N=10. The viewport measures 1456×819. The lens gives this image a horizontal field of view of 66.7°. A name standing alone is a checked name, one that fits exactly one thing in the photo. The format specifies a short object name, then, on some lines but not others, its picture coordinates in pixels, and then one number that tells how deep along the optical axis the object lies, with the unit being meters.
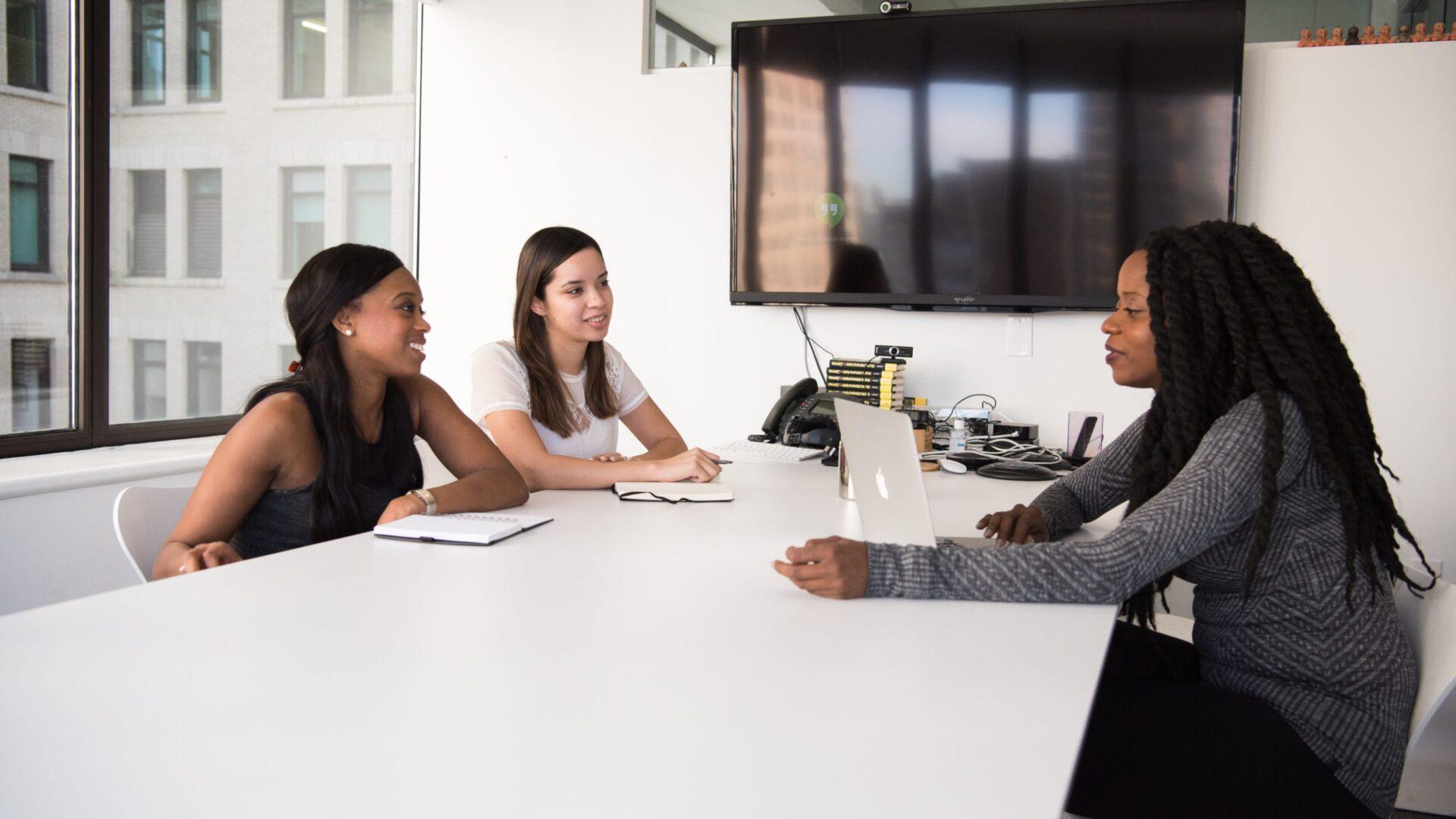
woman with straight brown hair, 2.50
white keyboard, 2.84
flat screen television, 3.46
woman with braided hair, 1.34
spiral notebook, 1.68
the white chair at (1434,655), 1.30
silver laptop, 1.58
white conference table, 0.80
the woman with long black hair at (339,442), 1.85
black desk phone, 3.12
